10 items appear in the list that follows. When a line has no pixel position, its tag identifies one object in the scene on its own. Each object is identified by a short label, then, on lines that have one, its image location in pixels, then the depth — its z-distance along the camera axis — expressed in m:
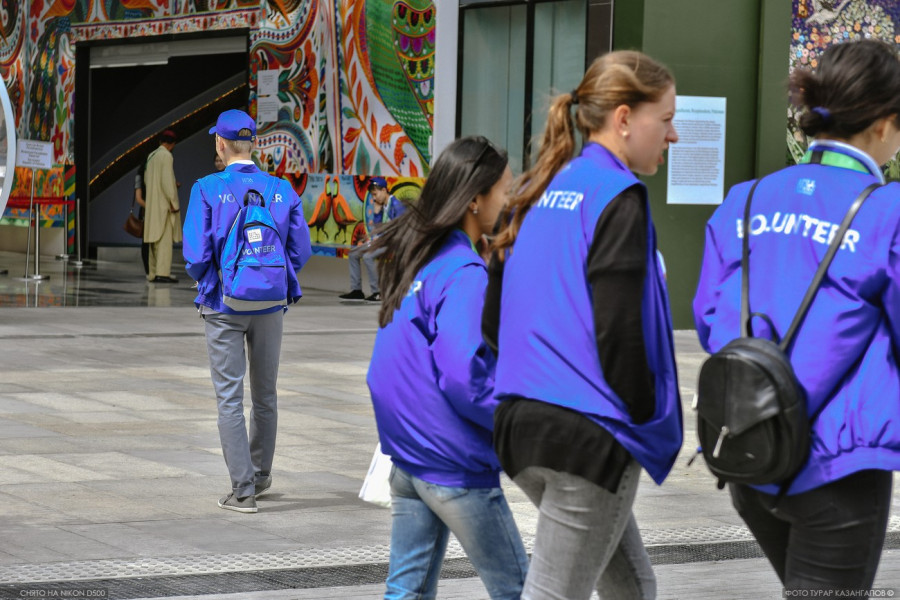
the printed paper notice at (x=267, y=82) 43.34
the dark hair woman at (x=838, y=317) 6.04
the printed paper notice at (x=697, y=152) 30.61
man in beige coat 43.12
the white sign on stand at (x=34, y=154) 45.56
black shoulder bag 5.94
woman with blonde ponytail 6.04
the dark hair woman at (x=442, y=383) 6.90
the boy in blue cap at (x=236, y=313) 13.10
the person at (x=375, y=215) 37.41
